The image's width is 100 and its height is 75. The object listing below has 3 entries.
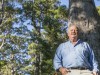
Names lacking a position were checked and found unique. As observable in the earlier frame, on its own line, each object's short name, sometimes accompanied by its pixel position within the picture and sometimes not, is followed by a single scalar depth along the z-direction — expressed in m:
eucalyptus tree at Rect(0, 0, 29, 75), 22.93
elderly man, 3.52
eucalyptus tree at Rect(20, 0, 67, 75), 20.88
